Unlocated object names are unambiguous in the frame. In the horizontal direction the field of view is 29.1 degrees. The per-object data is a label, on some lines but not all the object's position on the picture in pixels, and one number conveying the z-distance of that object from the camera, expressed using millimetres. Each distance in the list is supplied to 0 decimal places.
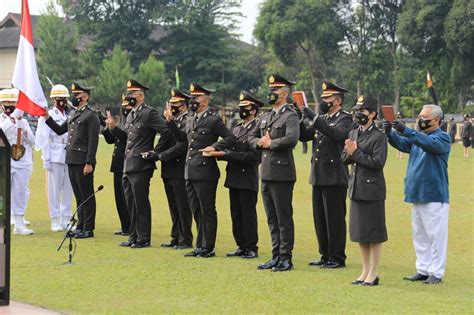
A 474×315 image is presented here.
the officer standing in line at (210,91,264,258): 11219
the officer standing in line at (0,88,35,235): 13695
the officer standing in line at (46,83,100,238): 13430
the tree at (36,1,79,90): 78812
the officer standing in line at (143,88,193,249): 12039
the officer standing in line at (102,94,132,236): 13164
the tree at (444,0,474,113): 56875
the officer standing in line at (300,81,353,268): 10453
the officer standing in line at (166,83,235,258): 11375
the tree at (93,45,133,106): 73750
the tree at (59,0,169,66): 83438
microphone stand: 10412
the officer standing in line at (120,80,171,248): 12281
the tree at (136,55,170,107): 73938
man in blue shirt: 9594
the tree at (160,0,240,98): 81562
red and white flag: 12773
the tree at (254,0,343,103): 70188
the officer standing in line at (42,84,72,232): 14156
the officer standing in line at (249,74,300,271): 10297
